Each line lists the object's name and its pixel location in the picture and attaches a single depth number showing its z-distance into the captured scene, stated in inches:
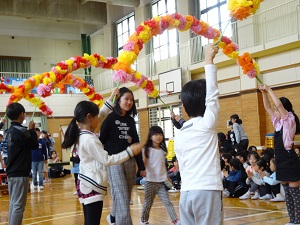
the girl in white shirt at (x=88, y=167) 132.8
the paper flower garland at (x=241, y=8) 179.5
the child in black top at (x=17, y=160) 175.2
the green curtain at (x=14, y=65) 930.3
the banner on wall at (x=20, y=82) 821.6
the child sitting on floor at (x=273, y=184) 284.7
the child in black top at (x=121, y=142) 169.6
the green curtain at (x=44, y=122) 907.4
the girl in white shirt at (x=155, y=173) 210.5
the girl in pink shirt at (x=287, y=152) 182.2
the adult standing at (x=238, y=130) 449.1
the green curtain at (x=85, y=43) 997.8
